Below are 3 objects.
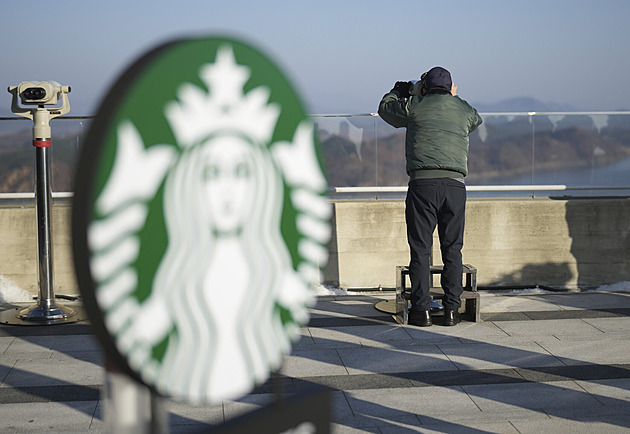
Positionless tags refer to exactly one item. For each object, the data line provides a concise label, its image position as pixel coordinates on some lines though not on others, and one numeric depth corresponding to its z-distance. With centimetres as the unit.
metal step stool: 1322
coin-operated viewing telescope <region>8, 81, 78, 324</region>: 1357
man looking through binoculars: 1273
